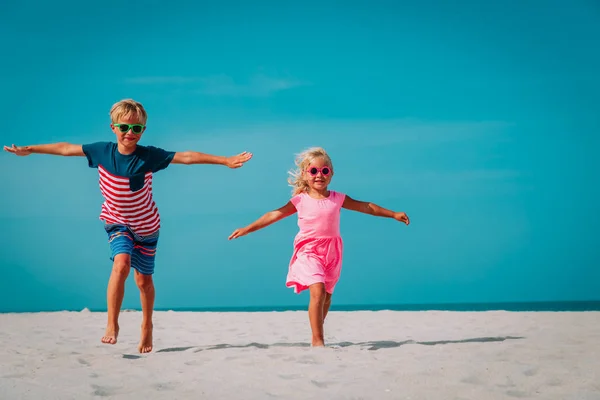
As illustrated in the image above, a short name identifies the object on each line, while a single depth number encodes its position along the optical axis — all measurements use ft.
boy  20.03
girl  21.53
